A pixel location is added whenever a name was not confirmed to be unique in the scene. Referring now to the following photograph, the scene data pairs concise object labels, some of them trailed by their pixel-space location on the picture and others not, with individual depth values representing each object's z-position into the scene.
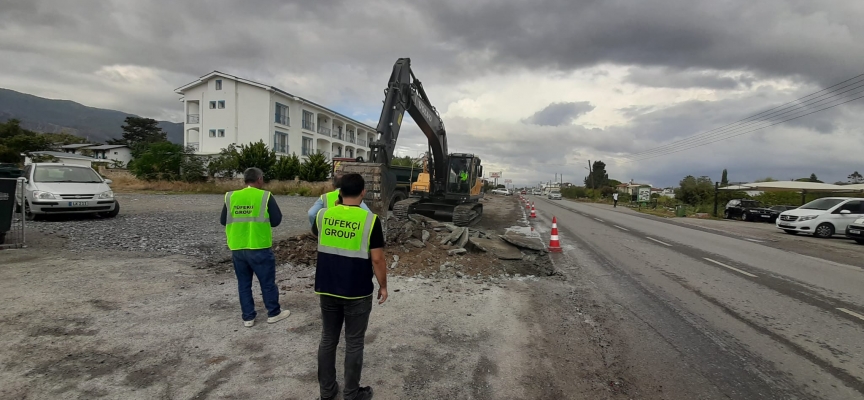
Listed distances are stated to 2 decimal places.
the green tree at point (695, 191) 42.50
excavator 8.59
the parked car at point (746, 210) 25.88
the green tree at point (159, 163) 30.25
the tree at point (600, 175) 105.34
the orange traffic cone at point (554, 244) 10.09
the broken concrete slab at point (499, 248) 8.34
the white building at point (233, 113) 41.12
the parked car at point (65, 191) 10.31
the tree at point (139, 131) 65.94
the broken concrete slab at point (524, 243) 9.06
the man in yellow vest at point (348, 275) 2.88
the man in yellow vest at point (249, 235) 4.30
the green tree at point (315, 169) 32.34
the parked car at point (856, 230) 13.79
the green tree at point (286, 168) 31.84
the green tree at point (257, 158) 30.66
